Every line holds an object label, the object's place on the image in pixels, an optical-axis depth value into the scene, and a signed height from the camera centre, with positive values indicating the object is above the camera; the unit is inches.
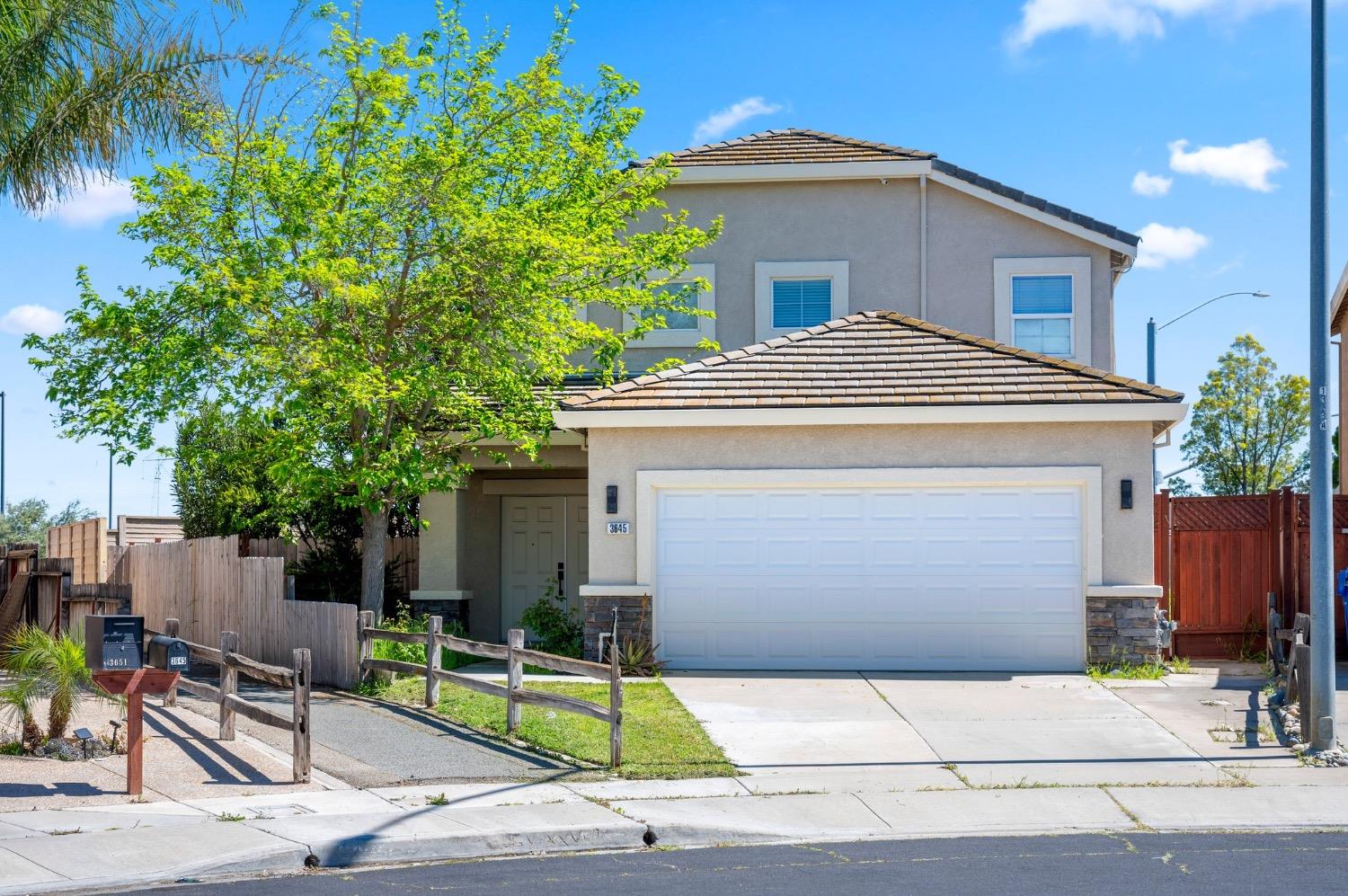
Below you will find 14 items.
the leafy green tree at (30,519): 1985.7 -12.1
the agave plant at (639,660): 620.4 -67.4
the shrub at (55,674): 446.6 -54.5
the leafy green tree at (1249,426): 1721.2 +120.9
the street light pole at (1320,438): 433.4 +26.3
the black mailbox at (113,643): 390.9 -38.6
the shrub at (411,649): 627.2 -63.8
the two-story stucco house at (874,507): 626.5 +4.6
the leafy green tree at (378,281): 607.8 +109.4
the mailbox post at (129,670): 386.0 -46.7
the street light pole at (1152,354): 993.5 +121.8
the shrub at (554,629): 679.1 -58.4
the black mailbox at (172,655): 422.9 -45.5
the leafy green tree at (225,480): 651.5 +21.5
